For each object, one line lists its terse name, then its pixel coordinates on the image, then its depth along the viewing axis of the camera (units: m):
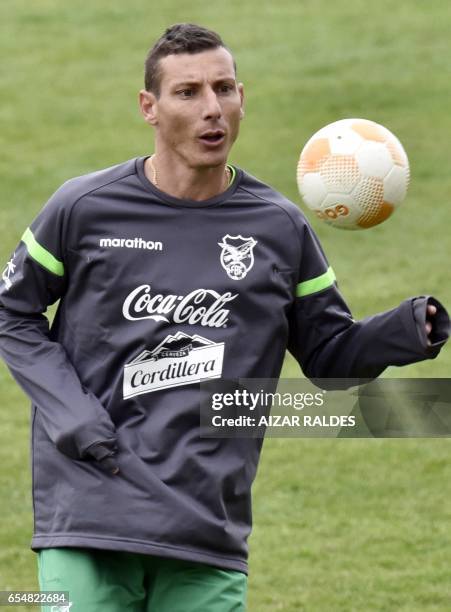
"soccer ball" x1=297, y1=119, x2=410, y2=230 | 12.67
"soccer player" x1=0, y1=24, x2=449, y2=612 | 10.49
